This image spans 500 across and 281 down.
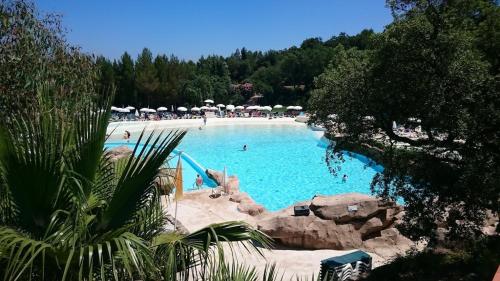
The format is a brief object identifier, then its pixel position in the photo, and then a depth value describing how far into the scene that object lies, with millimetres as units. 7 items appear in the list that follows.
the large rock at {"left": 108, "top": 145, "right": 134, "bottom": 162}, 16694
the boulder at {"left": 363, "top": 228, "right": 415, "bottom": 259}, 10164
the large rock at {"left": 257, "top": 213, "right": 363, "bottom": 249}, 10289
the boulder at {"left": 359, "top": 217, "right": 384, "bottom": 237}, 10586
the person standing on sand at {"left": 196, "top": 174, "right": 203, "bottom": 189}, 17516
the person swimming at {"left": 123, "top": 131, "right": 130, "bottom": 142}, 30792
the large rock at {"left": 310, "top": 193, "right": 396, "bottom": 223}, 10602
